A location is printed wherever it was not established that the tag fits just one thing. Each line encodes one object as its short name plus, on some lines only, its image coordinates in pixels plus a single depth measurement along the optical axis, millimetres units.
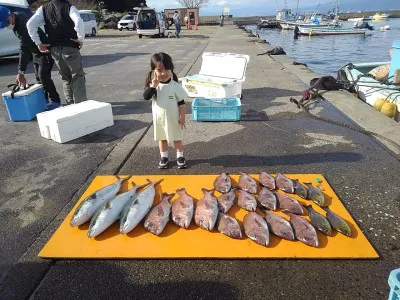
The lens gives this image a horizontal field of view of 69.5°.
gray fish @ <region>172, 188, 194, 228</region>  2949
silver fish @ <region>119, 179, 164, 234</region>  2848
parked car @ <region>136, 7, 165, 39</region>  26375
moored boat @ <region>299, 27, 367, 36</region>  42094
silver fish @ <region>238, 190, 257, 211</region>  3168
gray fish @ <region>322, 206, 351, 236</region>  2773
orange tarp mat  2586
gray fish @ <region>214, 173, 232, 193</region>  3504
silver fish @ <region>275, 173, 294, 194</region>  3498
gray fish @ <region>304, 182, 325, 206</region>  3242
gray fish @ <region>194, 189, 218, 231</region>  2895
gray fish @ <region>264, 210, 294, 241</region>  2727
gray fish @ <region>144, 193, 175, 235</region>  2867
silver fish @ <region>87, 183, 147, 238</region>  2803
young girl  3576
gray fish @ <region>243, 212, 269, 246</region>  2684
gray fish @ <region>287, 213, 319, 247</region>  2654
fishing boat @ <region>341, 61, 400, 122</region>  7443
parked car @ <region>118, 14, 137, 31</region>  36325
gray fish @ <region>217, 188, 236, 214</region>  3139
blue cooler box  5862
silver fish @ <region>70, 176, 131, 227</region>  2947
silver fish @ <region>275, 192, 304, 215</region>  3084
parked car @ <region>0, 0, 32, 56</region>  11541
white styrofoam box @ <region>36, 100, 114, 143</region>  5008
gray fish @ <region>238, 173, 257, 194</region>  3490
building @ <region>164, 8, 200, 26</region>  43188
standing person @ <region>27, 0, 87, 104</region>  5555
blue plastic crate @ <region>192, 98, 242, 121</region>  5926
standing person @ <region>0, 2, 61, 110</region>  5749
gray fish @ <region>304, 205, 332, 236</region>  2779
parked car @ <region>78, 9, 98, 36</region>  28328
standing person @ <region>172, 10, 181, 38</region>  27375
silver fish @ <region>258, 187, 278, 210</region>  3172
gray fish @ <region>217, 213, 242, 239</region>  2771
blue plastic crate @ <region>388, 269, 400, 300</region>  1496
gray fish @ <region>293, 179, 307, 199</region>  3388
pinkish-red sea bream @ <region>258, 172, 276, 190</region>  3559
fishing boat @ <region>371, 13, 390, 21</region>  75562
